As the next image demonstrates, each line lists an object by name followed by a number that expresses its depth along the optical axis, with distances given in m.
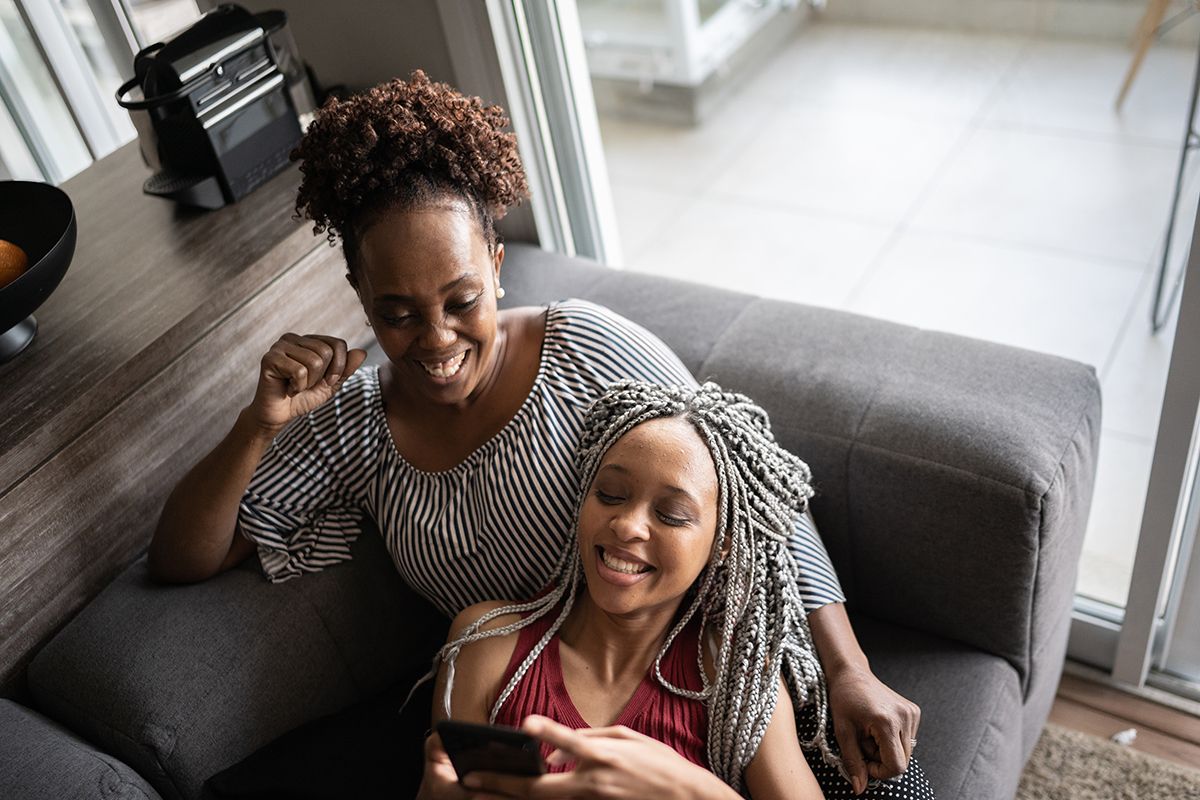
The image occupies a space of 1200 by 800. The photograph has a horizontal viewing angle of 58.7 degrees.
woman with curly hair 1.25
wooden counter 1.35
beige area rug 1.62
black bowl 1.34
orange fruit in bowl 1.36
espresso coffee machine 1.58
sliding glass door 1.50
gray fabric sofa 1.30
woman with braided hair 1.17
